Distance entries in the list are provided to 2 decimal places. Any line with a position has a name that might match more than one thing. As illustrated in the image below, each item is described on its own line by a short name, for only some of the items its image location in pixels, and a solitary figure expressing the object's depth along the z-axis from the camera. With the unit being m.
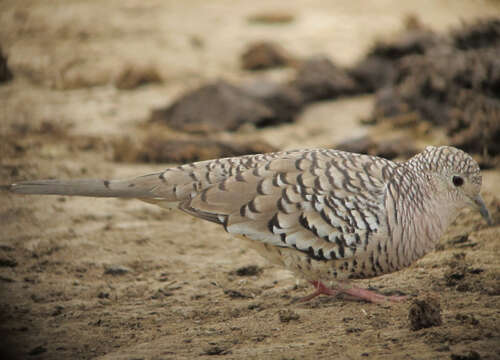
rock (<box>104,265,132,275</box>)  8.82
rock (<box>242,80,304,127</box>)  15.92
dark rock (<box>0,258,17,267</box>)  8.79
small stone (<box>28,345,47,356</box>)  6.66
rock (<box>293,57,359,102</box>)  17.17
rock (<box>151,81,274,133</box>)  15.23
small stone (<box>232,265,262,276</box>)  8.84
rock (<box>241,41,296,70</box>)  18.92
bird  7.06
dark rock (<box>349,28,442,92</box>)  17.58
